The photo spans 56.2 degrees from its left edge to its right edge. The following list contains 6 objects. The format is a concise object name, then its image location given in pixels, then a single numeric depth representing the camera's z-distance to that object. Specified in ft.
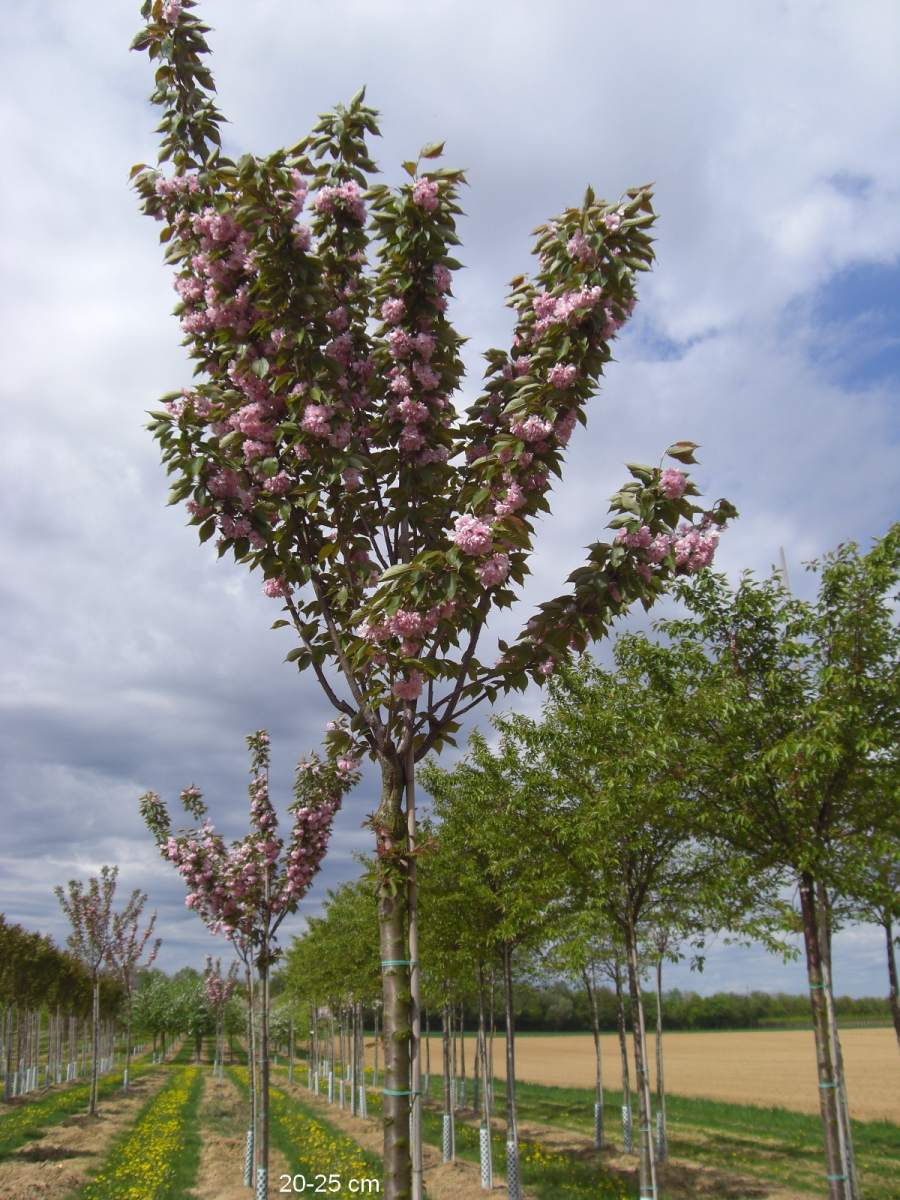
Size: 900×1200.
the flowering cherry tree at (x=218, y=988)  161.48
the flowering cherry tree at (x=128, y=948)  97.81
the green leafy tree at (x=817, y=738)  29.55
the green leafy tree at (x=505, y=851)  41.55
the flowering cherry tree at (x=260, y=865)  43.09
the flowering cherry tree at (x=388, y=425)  12.66
